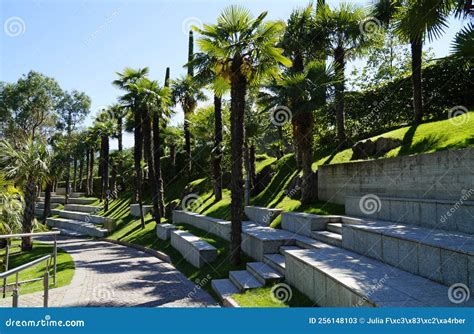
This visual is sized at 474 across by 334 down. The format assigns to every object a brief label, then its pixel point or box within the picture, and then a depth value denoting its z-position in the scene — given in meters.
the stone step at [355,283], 5.18
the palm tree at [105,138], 41.47
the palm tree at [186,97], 32.69
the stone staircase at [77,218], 30.77
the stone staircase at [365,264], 5.47
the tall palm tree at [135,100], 25.06
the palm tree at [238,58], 11.43
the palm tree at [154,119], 24.73
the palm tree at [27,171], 20.62
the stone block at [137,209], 29.42
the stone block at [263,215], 15.89
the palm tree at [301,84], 15.20
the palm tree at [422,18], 9.95
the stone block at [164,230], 19.84
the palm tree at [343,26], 18.12
